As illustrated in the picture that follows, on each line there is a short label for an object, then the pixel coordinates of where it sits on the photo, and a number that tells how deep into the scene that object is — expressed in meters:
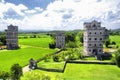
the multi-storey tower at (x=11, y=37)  54.65
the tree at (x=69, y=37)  59.21
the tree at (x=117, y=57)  26.72
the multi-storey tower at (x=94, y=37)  37.77
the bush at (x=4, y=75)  19.90
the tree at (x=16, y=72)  19.29
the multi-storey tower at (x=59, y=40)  55.51
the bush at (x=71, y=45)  48.66
